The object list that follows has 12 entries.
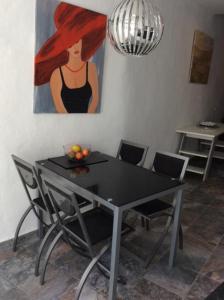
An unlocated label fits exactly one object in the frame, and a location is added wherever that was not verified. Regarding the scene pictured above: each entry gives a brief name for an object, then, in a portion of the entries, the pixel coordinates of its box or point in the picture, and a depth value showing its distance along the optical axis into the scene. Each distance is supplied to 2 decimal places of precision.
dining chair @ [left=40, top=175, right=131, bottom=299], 1.69
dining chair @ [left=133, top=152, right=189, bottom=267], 2.24
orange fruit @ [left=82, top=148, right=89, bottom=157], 2.45
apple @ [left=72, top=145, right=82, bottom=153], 2.45
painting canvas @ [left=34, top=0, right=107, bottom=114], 2.31
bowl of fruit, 2.43
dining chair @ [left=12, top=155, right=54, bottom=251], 1.99
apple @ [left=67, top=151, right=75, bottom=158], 2.43
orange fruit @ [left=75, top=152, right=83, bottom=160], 2.42
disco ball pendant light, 1.58
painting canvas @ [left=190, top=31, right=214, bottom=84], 4.39
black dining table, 1.75
